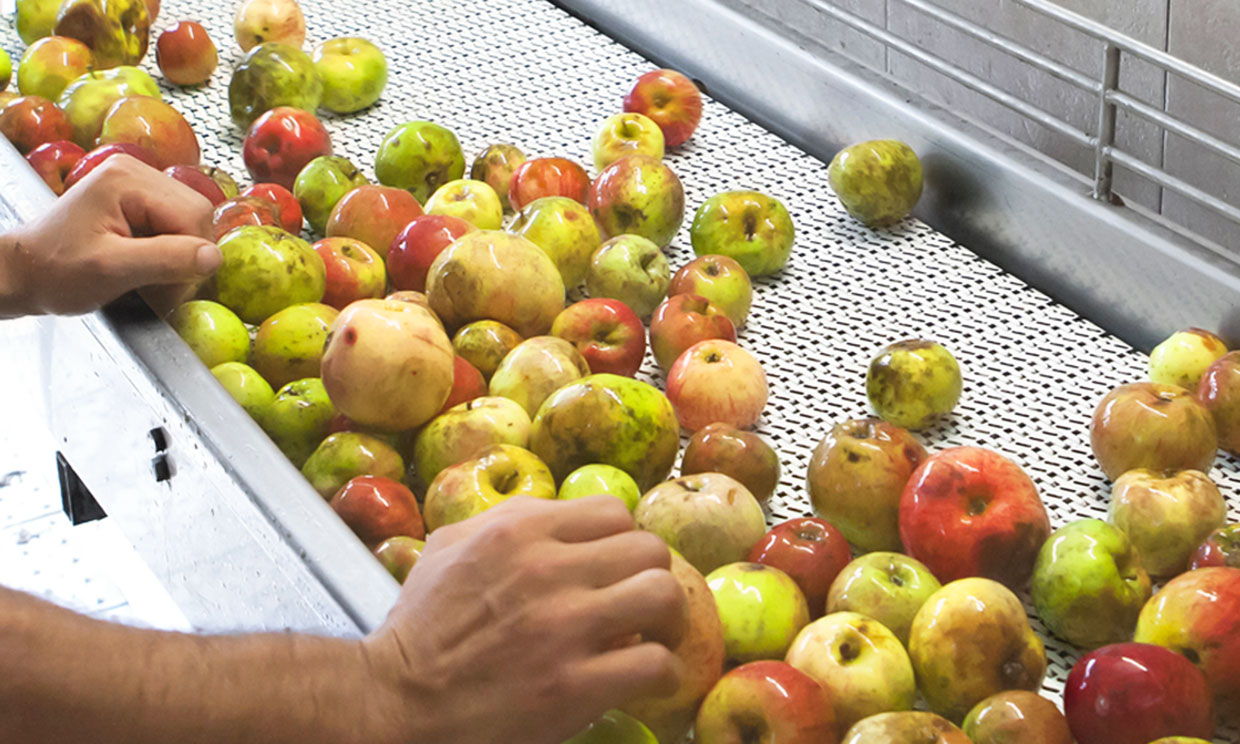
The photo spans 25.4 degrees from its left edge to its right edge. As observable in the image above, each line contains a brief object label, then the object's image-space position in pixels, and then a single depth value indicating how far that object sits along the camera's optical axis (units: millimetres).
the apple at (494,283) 1797
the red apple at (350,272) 1873
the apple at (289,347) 1785
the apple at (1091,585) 1570
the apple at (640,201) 1932
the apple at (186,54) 2192
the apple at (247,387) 1743
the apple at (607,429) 1679
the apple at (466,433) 1695
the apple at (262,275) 1821
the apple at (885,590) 1576
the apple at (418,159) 2015
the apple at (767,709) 1492
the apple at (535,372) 1740
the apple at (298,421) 1738
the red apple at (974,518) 1614
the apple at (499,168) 2017
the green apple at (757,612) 1565
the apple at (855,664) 1530
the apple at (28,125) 2040
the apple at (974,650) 1537
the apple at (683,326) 1805
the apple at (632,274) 1864
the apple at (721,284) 1850
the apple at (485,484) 1631
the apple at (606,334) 1793
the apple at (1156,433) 1666
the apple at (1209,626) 1525
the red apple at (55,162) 1960
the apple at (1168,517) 1614
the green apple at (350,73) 2153
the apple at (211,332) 1775
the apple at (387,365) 1687
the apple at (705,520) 1618
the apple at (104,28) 2225
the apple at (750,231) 1905
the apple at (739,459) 1677
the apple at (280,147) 2037
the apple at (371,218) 1925
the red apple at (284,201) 1962
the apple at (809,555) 1607
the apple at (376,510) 1628
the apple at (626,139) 2039
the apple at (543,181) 1976
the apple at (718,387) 1746
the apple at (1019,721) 1489
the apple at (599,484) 1647
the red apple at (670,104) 2083
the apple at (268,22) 2245
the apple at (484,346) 1788
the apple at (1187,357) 1731
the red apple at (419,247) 1875
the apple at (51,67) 2157
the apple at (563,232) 1891
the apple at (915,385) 1733
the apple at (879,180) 1925
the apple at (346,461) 1684
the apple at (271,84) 2116
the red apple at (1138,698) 1484
